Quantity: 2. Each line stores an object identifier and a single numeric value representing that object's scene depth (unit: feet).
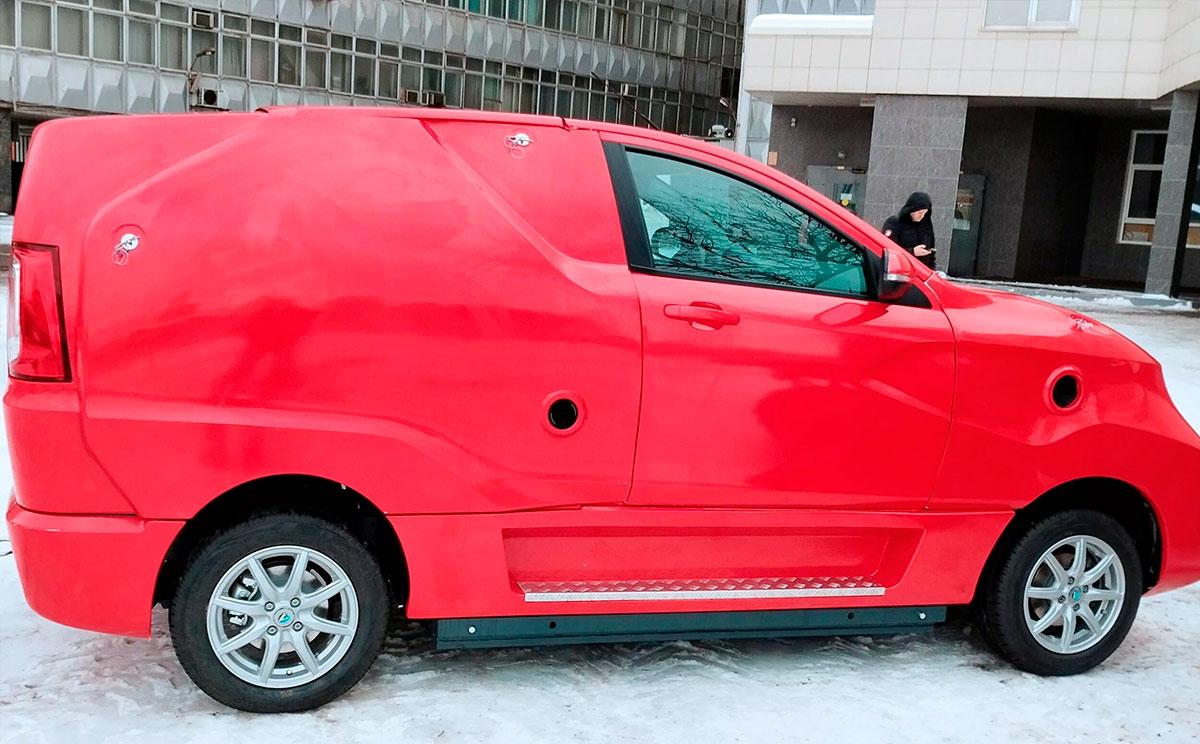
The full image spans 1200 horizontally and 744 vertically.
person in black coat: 31.53
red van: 10.19
